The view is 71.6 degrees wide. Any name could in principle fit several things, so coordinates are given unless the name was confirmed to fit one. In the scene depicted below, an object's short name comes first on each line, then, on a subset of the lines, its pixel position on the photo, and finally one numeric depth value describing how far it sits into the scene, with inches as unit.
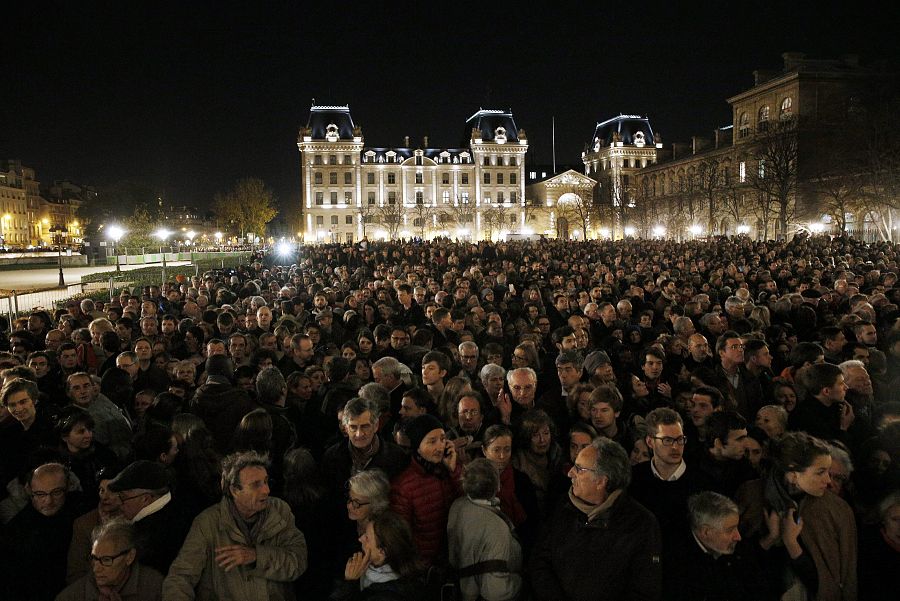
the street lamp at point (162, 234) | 1881.8
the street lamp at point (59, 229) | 4119.1
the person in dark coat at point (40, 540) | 134.8
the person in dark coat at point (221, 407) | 200.7
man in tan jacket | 126.3
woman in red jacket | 142.2
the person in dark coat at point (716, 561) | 123.5
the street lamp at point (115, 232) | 1418.3
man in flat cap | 137.6
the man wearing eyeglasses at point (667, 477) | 145.6
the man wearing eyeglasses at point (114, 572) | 119.6
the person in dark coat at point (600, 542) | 125.0
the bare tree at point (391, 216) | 3225.9
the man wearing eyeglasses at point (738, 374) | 247.0
